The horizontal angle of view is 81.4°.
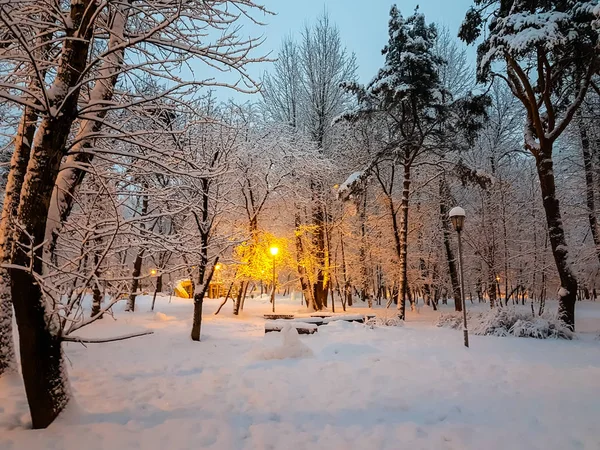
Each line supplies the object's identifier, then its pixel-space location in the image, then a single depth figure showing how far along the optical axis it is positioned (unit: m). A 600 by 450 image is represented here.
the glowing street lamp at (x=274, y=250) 14.20
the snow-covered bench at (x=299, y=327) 8.66
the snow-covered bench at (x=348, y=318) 10.48
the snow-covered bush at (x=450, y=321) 10.54
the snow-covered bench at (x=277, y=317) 12.66
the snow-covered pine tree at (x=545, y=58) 8.40
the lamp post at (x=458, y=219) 7.89
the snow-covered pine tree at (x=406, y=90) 11.80
